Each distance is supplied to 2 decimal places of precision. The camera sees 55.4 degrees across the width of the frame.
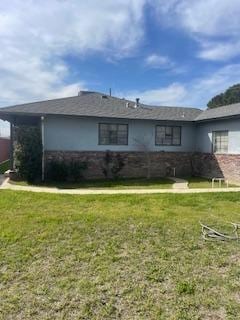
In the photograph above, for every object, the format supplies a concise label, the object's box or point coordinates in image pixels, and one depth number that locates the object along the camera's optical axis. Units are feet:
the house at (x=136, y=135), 35.88
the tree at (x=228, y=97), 100.29
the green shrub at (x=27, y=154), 32.65
